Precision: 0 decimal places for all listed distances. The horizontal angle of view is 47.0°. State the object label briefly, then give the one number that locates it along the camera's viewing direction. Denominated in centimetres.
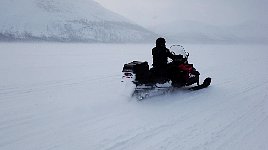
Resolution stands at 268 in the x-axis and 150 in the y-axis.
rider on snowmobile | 998
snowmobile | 932
